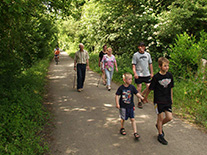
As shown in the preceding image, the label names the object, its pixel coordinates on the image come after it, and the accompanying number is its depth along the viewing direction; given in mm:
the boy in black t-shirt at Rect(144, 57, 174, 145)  4289
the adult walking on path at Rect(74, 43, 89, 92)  8891
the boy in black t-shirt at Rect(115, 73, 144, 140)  4510
